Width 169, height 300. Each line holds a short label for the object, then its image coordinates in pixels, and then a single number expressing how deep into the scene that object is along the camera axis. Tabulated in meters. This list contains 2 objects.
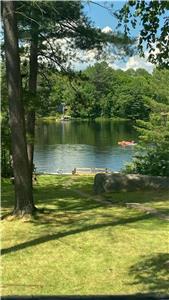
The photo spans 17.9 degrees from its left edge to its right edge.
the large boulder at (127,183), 13.95
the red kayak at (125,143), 64.99
